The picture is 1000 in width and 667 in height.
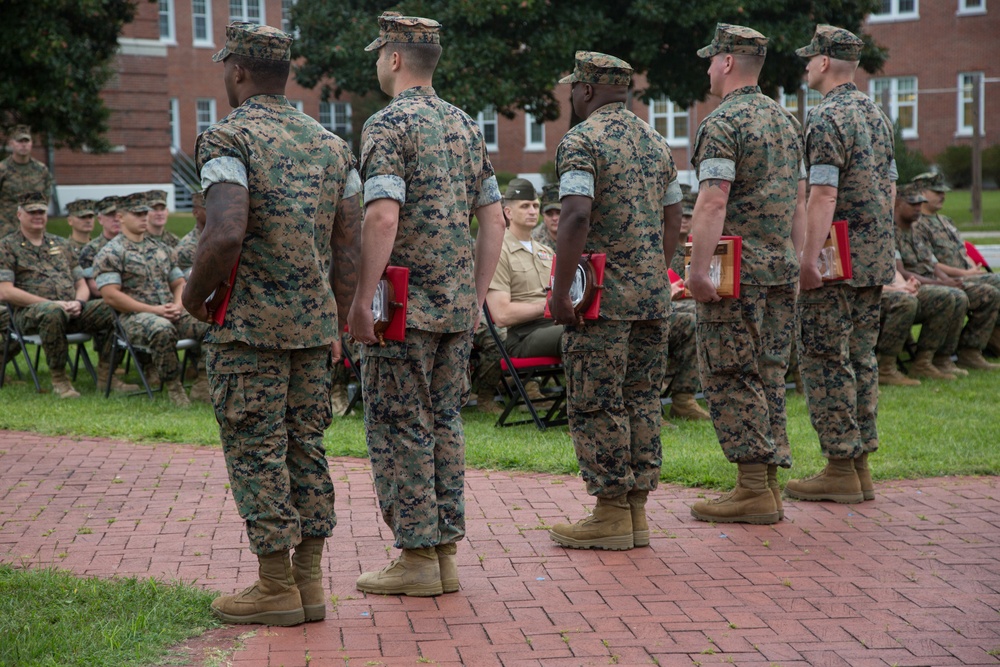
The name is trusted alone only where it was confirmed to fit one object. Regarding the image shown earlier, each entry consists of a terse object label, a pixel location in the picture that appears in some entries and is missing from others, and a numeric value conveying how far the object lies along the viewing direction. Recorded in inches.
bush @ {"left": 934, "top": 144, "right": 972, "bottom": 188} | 1520.7
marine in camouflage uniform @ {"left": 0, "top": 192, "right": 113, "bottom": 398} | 403.5
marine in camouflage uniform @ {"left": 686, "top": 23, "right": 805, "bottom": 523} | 226.2
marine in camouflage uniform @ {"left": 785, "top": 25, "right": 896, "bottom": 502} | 249.8
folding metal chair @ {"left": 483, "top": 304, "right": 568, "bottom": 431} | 329.4
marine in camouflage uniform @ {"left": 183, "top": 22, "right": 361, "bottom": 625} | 165.2
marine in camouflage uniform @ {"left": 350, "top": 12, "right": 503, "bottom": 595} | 181.2
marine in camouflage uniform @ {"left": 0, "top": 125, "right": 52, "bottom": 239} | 538.9
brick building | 1537.9
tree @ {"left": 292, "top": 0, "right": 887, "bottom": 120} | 765.3
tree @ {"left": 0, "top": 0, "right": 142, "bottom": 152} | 723.4
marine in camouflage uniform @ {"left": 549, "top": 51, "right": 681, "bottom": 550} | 210.5
